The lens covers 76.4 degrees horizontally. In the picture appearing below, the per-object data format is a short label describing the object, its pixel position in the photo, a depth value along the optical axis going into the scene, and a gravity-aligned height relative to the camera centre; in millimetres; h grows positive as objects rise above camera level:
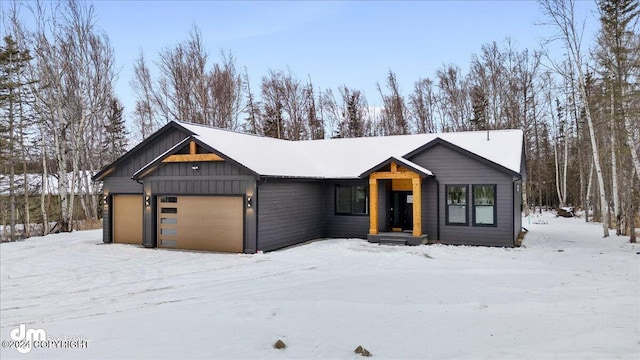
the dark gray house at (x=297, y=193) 12680 -200
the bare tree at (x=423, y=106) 31844 +6359
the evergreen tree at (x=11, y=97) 17969 +4135
